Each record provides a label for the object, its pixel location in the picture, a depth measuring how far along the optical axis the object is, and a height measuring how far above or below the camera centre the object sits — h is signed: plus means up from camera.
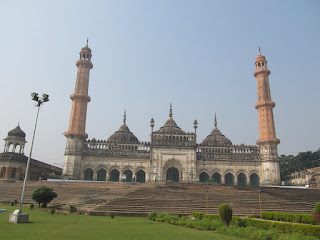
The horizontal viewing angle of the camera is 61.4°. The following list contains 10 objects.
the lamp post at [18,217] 12.93 -1.49
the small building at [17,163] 41.66 +3.62
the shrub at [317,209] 17.22 -0.93
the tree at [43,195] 20.67 -0.67
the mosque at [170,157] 43.34 +5.33
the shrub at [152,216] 17.42 -1.68
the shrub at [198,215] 17.05 -1.52
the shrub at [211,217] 16.19 -1.51
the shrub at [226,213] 14.24 -1.12
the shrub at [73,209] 19.41 -1.53
